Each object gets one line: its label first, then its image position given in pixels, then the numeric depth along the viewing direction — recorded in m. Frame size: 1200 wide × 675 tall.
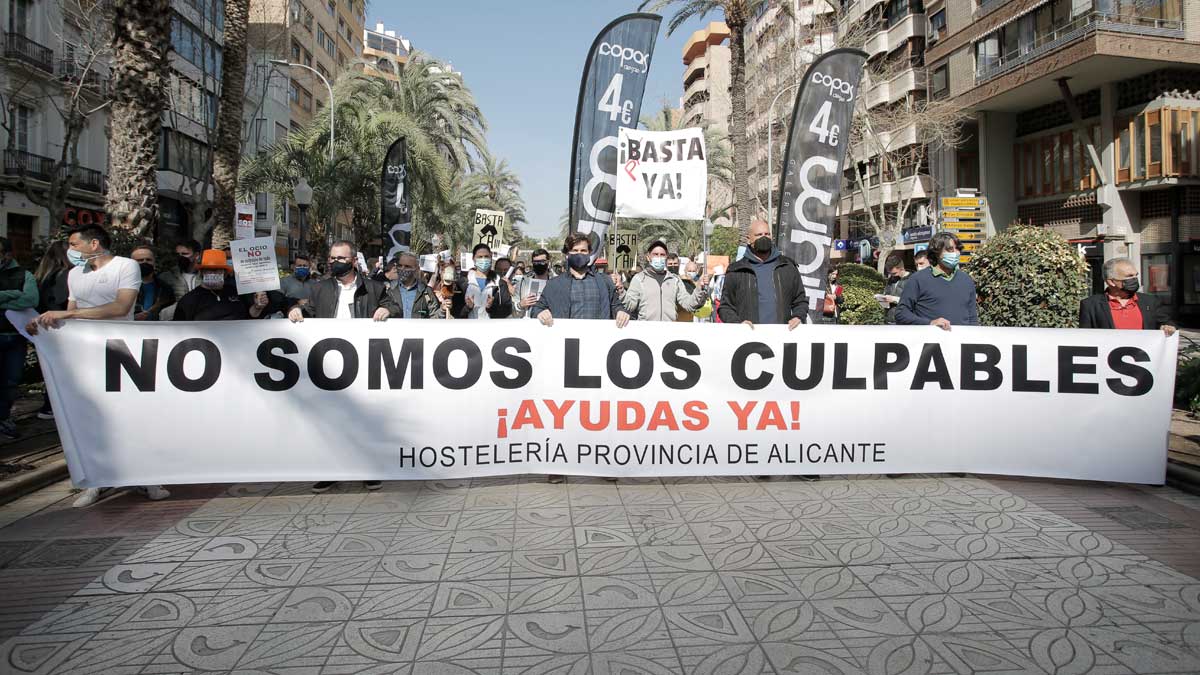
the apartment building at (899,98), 41.84
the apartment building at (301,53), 39.72
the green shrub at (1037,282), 9.59
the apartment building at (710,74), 83.49
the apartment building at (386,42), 113.88
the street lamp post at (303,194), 20.33
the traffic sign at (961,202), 22.08
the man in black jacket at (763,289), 6.54
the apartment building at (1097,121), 26.94
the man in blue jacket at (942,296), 6.72
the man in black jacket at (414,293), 8.00
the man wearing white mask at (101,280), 5.96
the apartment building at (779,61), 34.75
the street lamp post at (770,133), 36.25
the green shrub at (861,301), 16.56
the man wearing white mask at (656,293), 7.37
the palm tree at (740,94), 21.33
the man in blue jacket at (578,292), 6.69
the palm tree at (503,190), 59.76
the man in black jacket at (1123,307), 6.54
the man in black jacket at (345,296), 6.59
